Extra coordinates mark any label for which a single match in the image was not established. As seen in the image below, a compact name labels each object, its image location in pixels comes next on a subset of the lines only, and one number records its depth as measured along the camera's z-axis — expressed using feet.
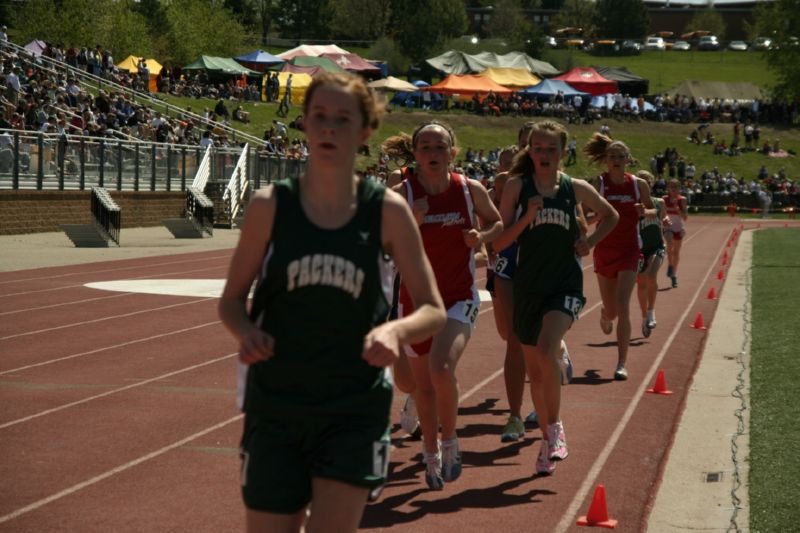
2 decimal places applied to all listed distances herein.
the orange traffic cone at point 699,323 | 55.36
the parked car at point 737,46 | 464.24
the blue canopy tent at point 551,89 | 228.43
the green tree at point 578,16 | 515.50
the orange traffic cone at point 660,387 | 36.49
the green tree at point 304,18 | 443.32
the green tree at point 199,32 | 306.35
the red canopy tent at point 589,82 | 238.68
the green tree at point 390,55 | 361.71
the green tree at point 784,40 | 155.53
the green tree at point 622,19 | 499.51
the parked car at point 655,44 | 464.24
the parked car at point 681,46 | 467.93
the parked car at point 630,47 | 455.63
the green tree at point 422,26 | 383.04
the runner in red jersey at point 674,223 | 71.72
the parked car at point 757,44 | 431.43
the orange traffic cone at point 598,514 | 21.58
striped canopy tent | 214.90
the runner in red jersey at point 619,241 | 38.69
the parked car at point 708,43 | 469.57
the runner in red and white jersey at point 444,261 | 23.12
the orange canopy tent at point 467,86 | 222.28
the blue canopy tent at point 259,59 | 212.78
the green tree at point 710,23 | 525.34
